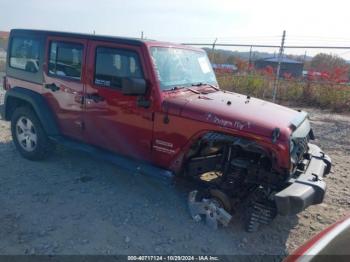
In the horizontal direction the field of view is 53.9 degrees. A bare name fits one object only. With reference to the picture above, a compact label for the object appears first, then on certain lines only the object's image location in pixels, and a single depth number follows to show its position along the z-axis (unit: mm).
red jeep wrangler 3643
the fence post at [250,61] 14283
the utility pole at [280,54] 10348
